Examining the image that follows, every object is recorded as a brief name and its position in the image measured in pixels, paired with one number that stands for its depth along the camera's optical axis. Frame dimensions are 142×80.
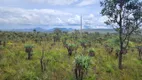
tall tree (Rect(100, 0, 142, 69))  7.90
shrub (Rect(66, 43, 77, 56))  10.12
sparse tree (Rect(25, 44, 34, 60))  9.00
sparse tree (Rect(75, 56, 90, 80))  5.86
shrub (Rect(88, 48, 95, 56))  10.34
